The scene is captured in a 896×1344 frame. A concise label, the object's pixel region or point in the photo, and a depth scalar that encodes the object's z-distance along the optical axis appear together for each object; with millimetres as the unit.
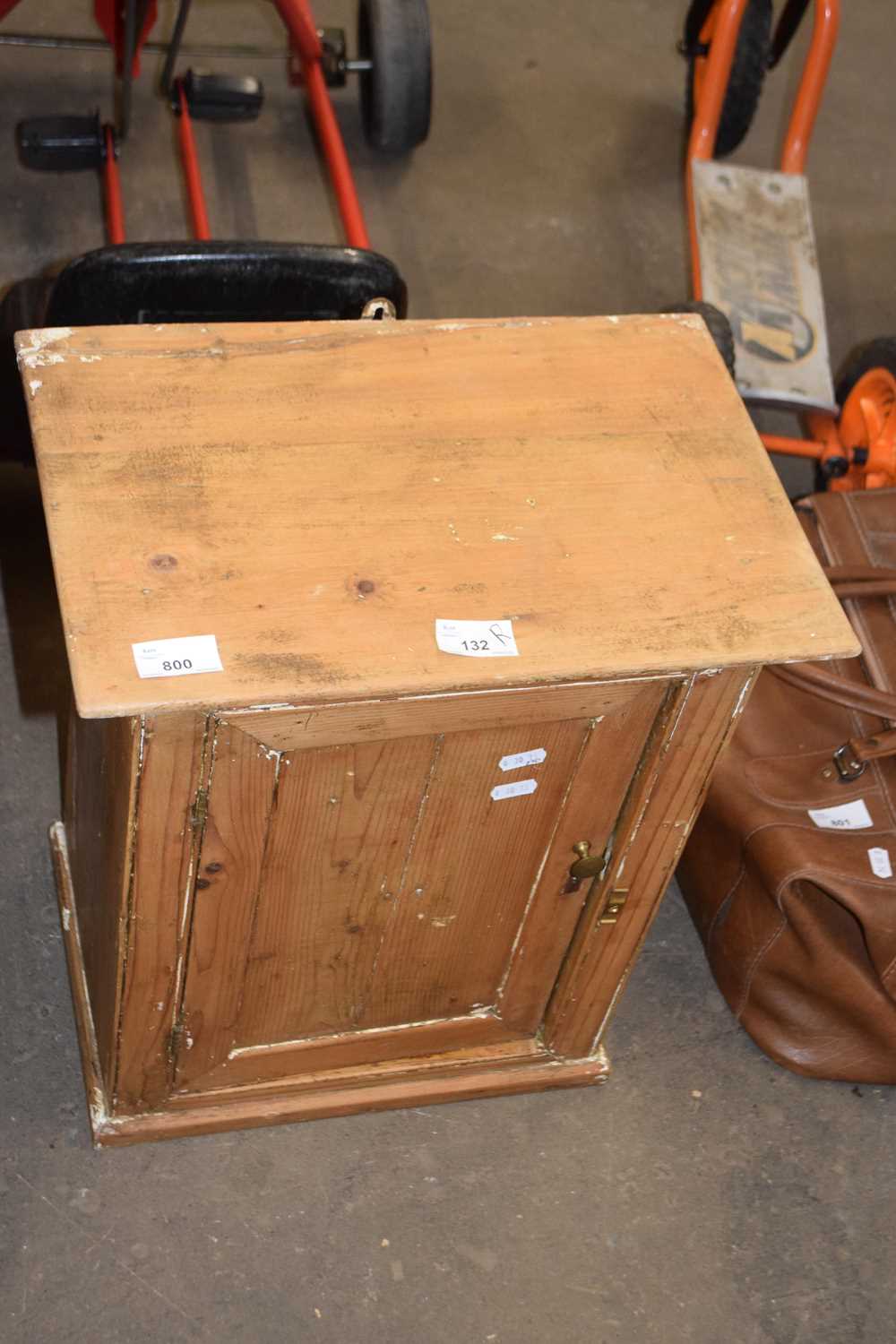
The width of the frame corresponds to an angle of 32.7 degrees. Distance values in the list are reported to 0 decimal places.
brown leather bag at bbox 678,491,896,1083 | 1854
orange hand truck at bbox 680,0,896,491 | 2578
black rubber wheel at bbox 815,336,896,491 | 2553
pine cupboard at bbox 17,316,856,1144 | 1262
